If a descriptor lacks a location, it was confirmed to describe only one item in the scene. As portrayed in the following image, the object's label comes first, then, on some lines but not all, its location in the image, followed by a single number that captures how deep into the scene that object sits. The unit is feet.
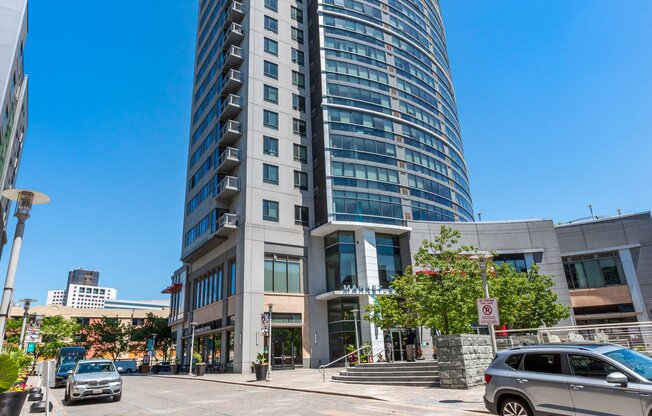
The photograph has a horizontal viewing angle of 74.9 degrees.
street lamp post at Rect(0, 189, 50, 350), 35.65
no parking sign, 45.27
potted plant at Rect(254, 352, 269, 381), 84.94
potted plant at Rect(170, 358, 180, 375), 132.26
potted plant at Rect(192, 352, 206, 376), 116.57
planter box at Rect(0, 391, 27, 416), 36.70
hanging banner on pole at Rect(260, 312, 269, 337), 87.67
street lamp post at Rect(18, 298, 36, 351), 86.68
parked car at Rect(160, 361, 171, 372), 171.73
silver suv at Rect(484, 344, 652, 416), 24.60
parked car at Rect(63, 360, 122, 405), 52.75
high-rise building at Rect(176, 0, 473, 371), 122.83
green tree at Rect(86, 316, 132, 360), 217.56
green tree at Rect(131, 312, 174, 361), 217.70
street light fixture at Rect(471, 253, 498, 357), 47.37
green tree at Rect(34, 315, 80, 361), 208.95
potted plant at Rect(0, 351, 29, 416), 34.27
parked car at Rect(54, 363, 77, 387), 94.20
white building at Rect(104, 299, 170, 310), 644.48
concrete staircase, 59.75
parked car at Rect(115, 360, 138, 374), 189.57
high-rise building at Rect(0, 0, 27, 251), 100.48
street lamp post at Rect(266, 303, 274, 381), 85.79
